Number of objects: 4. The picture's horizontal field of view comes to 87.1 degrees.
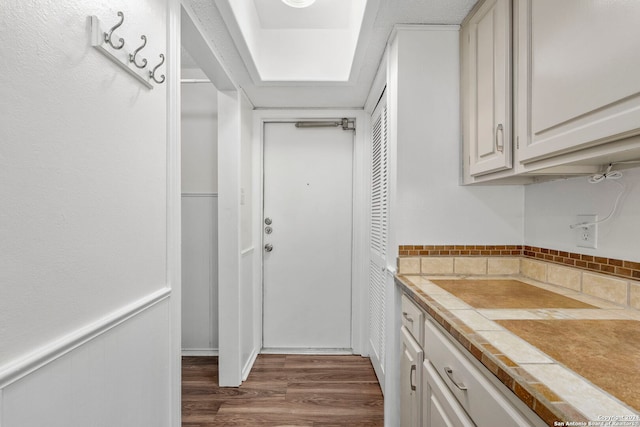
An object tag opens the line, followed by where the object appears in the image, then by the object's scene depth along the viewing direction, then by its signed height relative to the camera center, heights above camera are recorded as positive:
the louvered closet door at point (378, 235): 2.16 -0.18
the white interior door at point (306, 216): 2.85 -0.05
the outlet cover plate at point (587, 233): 1.21 -0.08
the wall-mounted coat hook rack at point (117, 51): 0.81 +0.42
